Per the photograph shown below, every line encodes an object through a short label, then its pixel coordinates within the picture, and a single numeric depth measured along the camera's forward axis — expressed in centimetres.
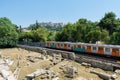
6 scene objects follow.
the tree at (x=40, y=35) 6919
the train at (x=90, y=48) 3069
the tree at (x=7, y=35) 5844
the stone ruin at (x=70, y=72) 2399
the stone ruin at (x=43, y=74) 2390
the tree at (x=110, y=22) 6550
